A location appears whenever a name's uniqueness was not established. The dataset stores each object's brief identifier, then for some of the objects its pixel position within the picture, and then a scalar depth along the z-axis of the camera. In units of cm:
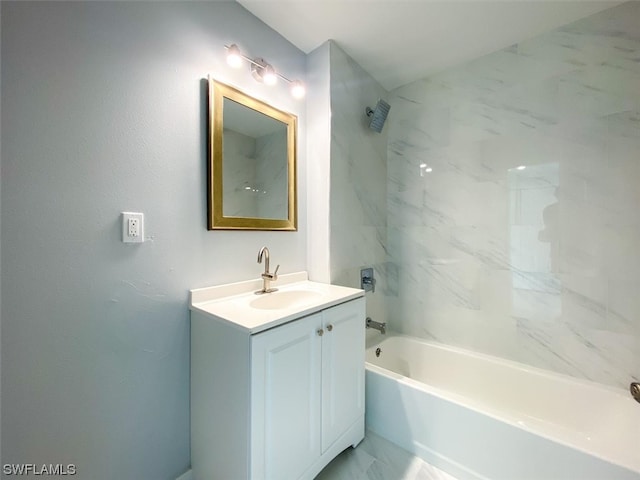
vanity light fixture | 134
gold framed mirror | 130
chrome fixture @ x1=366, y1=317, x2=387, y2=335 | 192
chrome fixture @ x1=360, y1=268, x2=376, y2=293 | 200
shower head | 197
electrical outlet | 102
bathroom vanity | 96
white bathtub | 107
